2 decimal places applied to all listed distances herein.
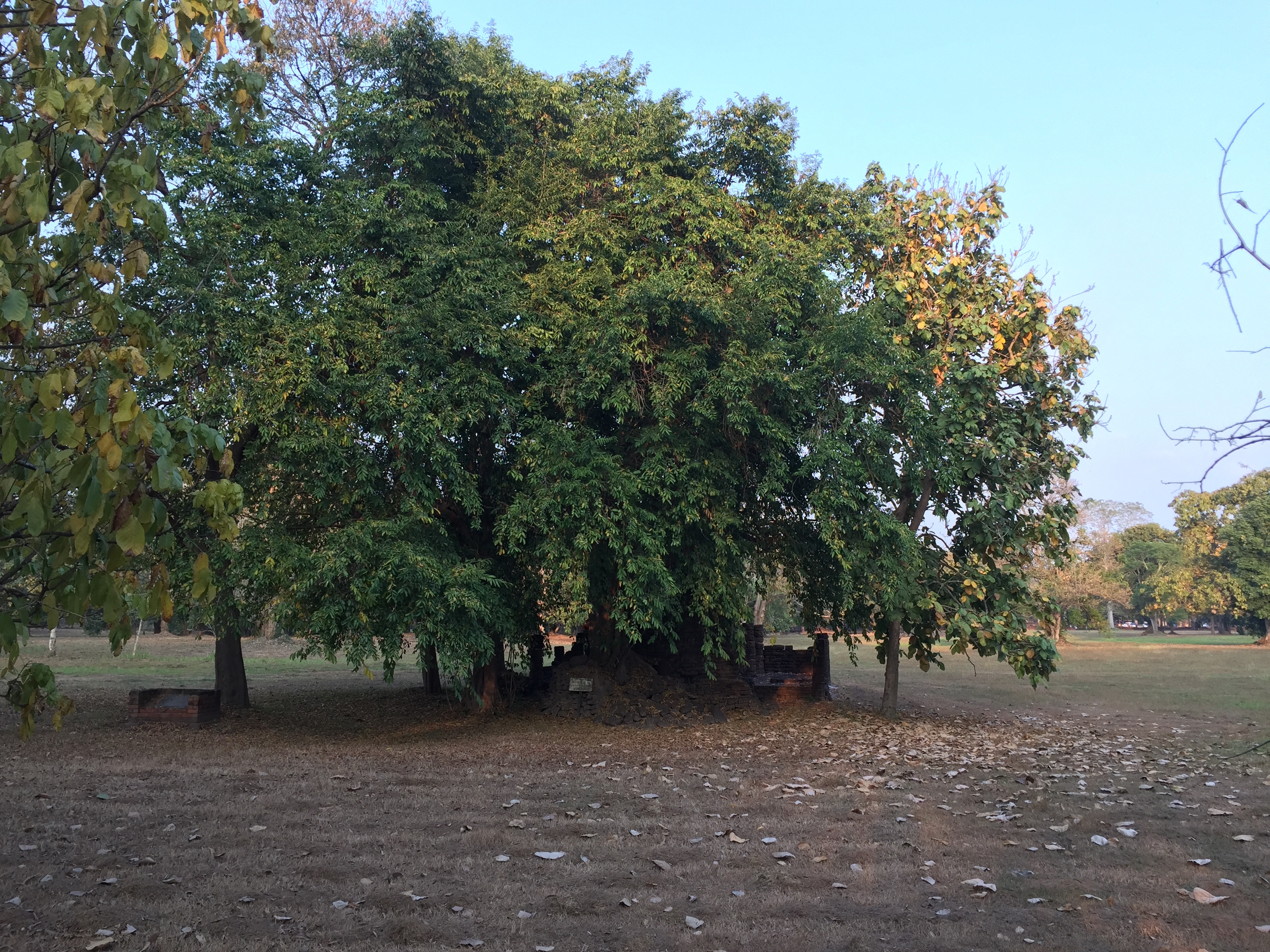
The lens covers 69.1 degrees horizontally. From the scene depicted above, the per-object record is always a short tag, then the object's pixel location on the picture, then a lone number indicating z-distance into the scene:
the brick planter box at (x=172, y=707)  14.87
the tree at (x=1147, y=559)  72.50
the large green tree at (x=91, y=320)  2.62
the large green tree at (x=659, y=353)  13.23
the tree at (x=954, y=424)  14.65
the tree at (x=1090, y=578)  55.81
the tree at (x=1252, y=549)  56.19
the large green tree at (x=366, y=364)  12.38
